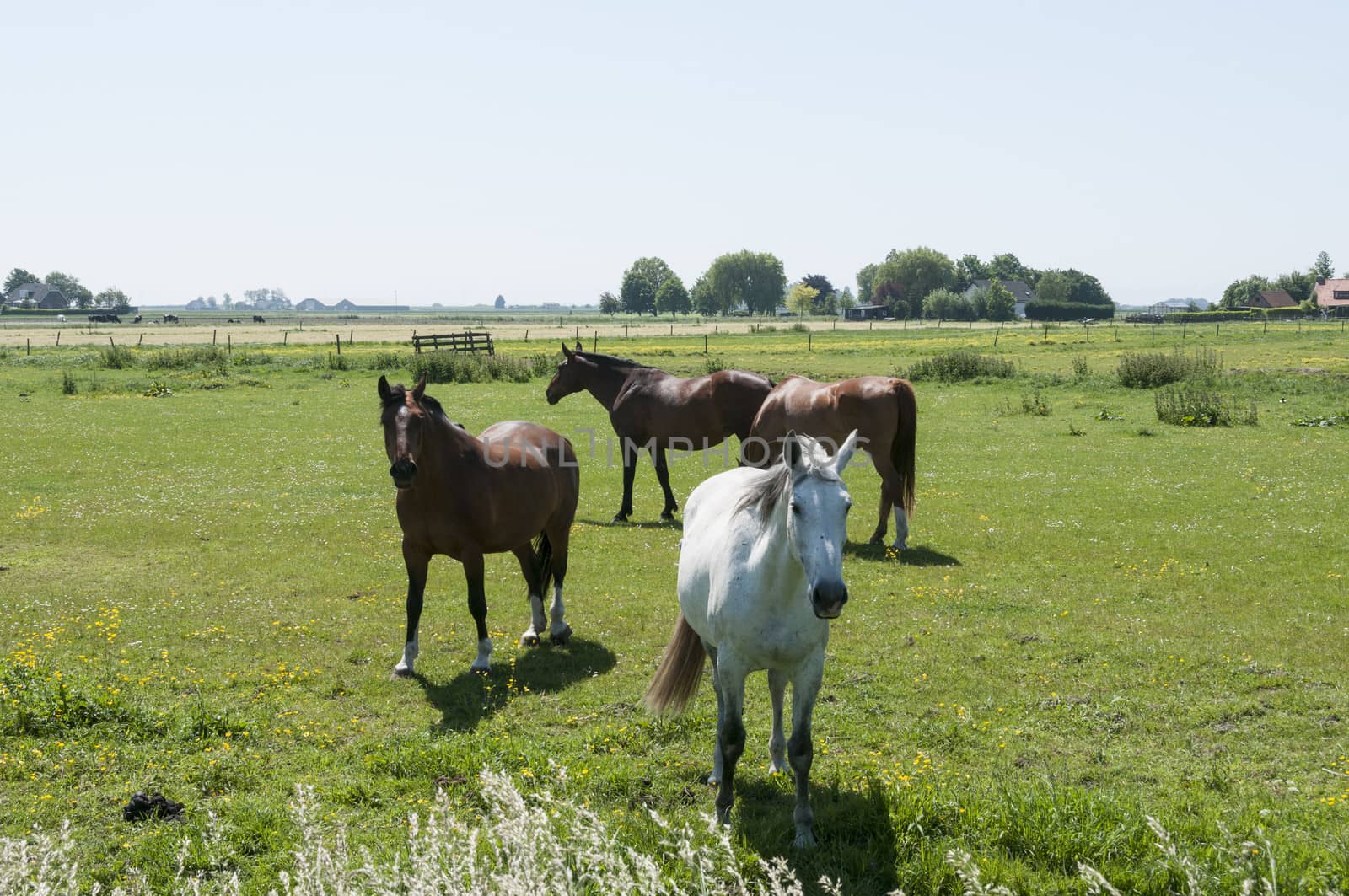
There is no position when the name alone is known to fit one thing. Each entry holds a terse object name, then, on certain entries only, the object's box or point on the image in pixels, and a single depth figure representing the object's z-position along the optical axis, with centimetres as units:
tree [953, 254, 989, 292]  15500
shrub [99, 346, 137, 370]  3884
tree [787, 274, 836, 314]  17525
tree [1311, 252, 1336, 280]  15088
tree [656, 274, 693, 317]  16625
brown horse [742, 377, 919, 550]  1259
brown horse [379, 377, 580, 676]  791
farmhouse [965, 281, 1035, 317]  13736
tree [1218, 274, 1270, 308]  13171
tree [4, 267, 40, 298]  19050
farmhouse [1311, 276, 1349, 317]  11462
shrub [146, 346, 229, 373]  3841
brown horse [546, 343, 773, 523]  1521
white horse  455
